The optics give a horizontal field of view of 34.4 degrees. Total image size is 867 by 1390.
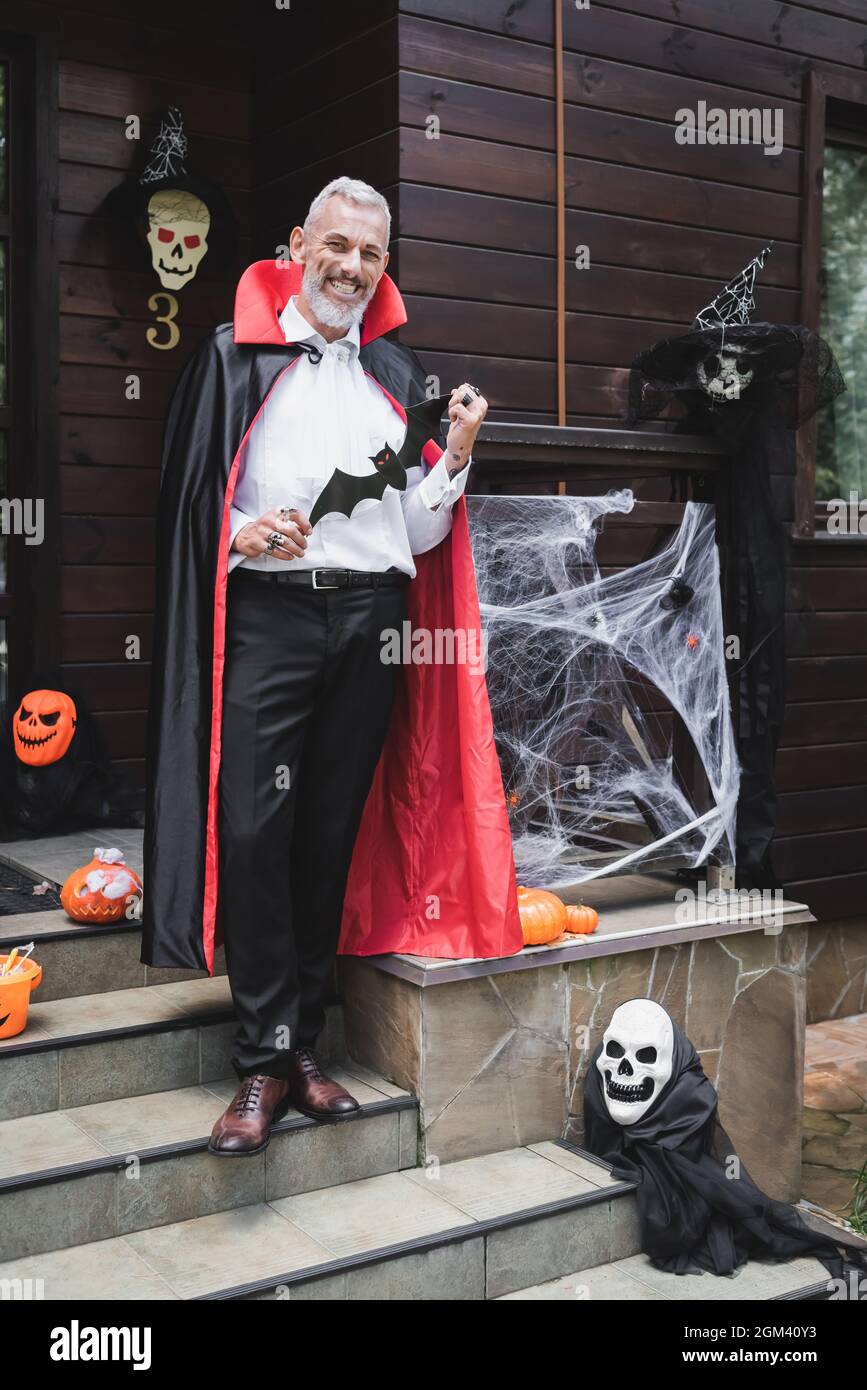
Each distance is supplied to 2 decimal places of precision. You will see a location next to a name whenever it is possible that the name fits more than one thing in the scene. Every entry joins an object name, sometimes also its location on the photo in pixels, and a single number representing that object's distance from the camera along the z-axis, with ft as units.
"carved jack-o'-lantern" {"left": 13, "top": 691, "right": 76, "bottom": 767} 14.40
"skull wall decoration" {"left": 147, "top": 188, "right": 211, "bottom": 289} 15.08
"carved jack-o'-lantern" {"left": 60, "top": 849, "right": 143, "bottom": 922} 11.54
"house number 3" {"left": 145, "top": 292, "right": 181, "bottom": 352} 15.65
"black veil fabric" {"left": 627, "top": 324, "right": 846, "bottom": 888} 11.91
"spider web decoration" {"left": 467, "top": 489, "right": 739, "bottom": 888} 11.71
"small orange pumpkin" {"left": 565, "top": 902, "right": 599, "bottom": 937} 11.68
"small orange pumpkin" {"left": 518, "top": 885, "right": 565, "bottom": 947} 11.23
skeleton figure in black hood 10.27
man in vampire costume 9.71
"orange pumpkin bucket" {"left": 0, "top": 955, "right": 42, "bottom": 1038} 10.20
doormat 12.25
